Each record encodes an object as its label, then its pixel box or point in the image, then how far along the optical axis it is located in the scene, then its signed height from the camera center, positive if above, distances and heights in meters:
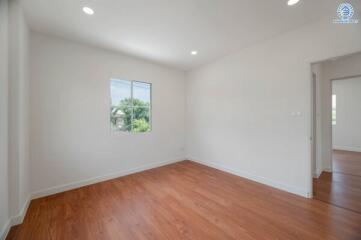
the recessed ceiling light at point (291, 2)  2.02 +1.57
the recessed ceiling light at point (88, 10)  2.14 +1.58
